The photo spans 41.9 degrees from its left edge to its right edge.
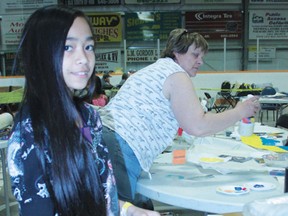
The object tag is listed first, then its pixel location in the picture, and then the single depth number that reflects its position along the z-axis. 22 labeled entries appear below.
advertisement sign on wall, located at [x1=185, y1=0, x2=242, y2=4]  12.38
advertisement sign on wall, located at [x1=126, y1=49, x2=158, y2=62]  12.21
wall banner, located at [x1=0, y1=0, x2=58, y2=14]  12.34
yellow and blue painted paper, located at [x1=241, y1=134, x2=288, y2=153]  2.12
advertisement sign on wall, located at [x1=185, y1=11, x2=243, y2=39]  12.28
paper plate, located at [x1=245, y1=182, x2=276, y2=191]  1.53
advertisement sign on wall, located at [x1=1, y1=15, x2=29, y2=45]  12.09
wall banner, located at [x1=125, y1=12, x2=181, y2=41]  12.26
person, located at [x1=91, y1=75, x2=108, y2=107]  4.37
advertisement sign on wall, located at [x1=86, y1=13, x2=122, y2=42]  12.27
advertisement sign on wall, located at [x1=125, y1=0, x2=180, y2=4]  12.33
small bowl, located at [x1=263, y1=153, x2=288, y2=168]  1.83
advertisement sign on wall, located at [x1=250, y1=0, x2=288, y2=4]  12.38
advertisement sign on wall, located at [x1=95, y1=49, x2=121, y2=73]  12.31
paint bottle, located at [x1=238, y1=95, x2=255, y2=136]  2.34
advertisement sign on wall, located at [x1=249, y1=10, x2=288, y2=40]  12.38
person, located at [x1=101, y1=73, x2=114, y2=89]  7.35
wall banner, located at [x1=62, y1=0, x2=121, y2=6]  12.42
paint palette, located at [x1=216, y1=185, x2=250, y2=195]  1.48
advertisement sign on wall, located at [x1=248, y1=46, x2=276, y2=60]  12.37
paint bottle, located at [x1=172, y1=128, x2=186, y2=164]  1.94
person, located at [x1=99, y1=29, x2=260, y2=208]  1.63
